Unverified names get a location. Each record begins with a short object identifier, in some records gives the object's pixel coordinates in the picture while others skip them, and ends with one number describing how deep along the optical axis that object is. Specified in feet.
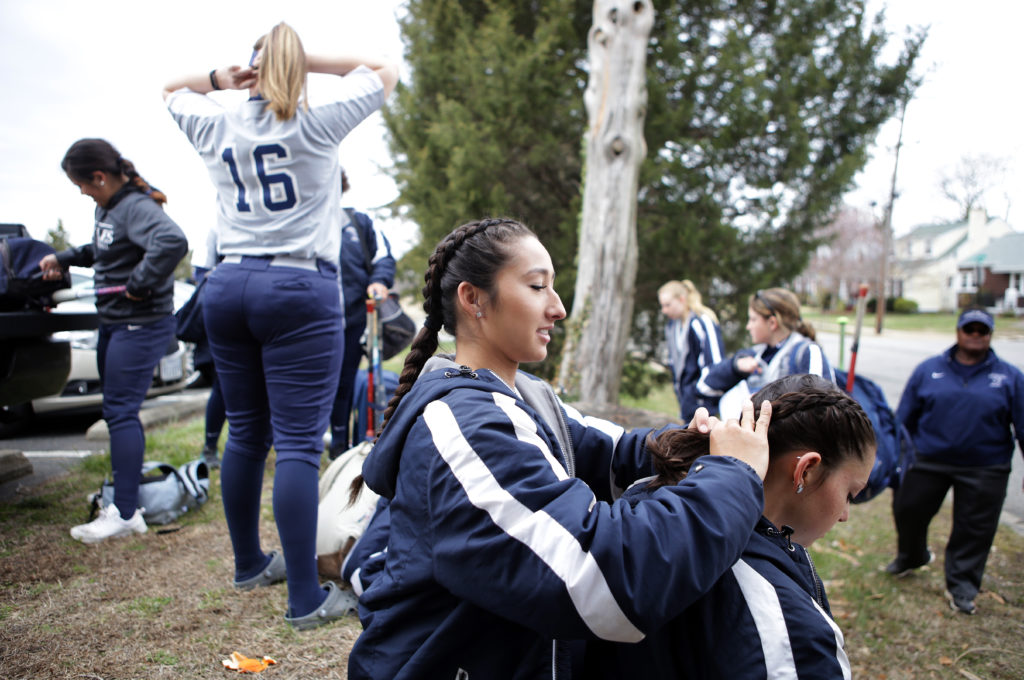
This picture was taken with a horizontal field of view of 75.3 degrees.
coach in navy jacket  13.21
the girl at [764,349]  13.82
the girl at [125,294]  10.59
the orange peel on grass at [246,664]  7.16
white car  20.06
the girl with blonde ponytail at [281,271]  7.83
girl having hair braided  3.83
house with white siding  166.20
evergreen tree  25.27
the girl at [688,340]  16.92
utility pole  77.14
